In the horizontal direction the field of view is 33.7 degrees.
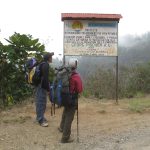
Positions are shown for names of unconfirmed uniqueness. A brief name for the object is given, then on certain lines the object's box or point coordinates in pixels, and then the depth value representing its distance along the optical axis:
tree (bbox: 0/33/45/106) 6.10
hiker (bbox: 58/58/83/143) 4.40
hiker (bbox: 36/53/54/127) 4.94
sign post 6.46
